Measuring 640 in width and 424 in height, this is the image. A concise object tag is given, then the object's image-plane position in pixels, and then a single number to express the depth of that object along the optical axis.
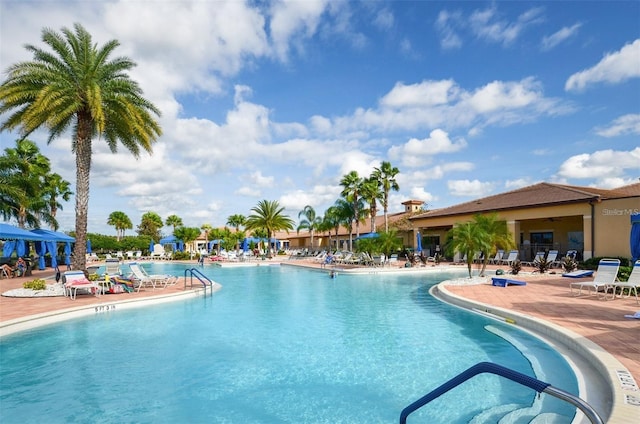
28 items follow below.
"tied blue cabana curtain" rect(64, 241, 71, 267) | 27.31
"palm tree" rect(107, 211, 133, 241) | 65.44
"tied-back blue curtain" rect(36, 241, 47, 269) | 22.98
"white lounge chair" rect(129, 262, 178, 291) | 14.87
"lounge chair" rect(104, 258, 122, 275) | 16.59
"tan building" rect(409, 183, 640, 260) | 20.47
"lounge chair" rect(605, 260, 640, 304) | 10.51
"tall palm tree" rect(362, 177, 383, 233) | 36.22
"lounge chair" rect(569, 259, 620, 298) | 11.09
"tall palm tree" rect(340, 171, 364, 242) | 39.72
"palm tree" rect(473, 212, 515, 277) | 17.38
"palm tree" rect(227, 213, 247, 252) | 66.47
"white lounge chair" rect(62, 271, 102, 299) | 12.43
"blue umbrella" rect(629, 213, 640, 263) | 11.61
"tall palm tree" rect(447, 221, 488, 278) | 16.84
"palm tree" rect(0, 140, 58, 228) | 22.47
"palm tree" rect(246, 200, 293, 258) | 45.72
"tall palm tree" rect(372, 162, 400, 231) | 35.53
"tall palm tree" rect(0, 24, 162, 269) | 14.23
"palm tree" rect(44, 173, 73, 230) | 31.39
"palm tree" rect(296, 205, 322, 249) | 54.62
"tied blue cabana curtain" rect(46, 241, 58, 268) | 22.43
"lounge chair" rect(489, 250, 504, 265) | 26.09
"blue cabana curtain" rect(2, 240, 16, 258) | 22.95
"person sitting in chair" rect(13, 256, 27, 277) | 20.38
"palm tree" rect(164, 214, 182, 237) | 69.06
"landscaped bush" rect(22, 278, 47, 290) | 13.52
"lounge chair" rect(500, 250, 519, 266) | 24.74
